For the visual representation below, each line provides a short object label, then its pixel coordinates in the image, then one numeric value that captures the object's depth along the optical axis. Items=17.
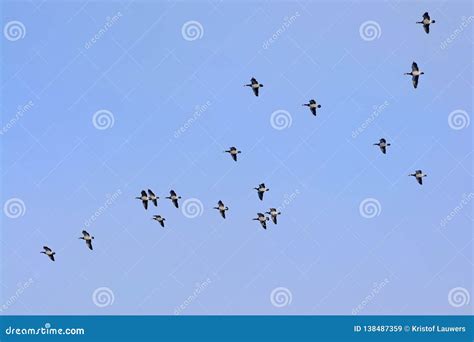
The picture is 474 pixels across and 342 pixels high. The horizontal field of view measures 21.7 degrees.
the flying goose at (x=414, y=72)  54.03
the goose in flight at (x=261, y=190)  55.97
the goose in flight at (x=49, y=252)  53.71
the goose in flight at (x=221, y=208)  55.34
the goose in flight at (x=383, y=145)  54.41
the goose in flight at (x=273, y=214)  55.47
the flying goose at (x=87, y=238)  54.12
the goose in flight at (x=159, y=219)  56.38
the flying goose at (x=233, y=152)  55.28
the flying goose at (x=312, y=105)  54.91
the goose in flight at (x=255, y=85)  55.41
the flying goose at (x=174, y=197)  55.97
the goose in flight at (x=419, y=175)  54.19
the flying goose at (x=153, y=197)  56.41
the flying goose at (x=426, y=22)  52.16
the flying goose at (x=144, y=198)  56.03
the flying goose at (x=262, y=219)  56.06
